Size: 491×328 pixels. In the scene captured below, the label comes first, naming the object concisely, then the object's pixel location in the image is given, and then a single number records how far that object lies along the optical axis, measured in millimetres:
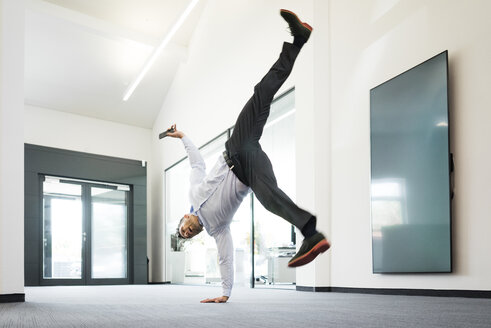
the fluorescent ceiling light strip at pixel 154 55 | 7157
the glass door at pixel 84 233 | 10016
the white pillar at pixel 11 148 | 3883
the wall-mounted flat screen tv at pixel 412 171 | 3971
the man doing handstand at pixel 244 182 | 2630
